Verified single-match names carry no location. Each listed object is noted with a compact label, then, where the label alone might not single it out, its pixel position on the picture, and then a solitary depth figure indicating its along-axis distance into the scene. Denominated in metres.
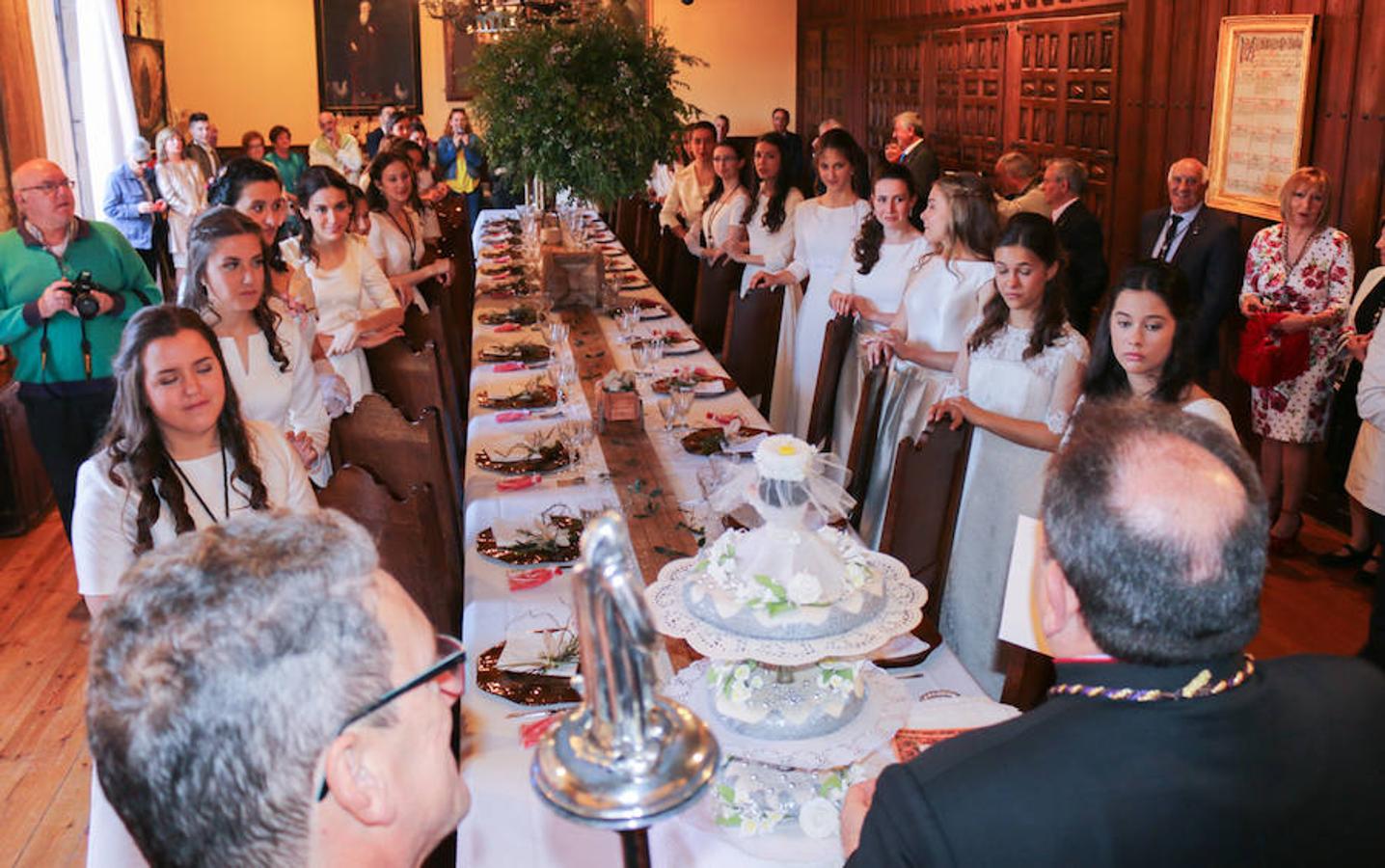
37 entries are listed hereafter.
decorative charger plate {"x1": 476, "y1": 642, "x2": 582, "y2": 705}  2.36
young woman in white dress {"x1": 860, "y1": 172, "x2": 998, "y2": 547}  4.46
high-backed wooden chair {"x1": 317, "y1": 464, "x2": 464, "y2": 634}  2.64
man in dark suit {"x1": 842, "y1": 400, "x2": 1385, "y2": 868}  1.28
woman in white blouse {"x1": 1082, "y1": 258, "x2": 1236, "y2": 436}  2.98
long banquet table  1.97
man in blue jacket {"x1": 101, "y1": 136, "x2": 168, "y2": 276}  10.13
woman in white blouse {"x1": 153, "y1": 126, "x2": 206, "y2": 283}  11.16
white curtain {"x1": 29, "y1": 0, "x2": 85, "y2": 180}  8.13
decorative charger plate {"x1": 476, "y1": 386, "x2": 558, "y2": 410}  4.53
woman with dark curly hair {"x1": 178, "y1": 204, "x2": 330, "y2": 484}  3.56
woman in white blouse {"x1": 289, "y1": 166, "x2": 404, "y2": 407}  5.03
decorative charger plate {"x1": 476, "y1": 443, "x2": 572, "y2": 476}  3.75
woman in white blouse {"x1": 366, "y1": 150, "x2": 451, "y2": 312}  6.55
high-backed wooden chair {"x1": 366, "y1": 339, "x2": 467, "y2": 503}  4.07
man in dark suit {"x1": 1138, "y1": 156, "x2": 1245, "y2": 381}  6.12
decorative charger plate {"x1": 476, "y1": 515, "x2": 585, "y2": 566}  3.03
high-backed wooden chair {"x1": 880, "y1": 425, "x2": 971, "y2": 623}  3.05
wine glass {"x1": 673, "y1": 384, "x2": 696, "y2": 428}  4.02
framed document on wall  6.04
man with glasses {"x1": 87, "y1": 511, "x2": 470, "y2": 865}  1.09
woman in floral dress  5.32
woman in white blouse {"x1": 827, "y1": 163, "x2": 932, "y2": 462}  5.12
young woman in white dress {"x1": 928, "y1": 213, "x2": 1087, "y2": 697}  3.59
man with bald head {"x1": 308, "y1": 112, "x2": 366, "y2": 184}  15.34
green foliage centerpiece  5.91
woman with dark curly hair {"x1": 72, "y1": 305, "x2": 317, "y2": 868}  2.52
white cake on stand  1.91
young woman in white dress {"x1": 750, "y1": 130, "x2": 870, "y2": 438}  5.96
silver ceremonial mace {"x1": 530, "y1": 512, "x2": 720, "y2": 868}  0.83
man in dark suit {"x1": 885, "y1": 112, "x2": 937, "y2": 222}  9.53
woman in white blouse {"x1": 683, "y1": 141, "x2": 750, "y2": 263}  7.28
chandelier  6.43
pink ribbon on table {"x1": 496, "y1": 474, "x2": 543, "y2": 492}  3.63
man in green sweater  4.59
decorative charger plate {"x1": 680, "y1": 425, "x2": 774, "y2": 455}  3.82
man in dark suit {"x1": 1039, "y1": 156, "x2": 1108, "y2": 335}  6.46
